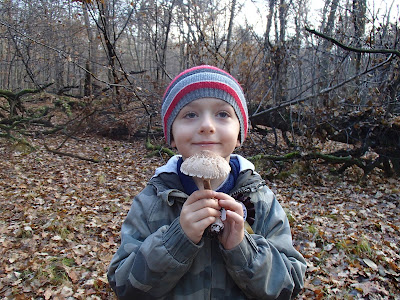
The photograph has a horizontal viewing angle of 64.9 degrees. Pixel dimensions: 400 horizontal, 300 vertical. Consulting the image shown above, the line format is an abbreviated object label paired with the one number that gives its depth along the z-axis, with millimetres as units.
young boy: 461
